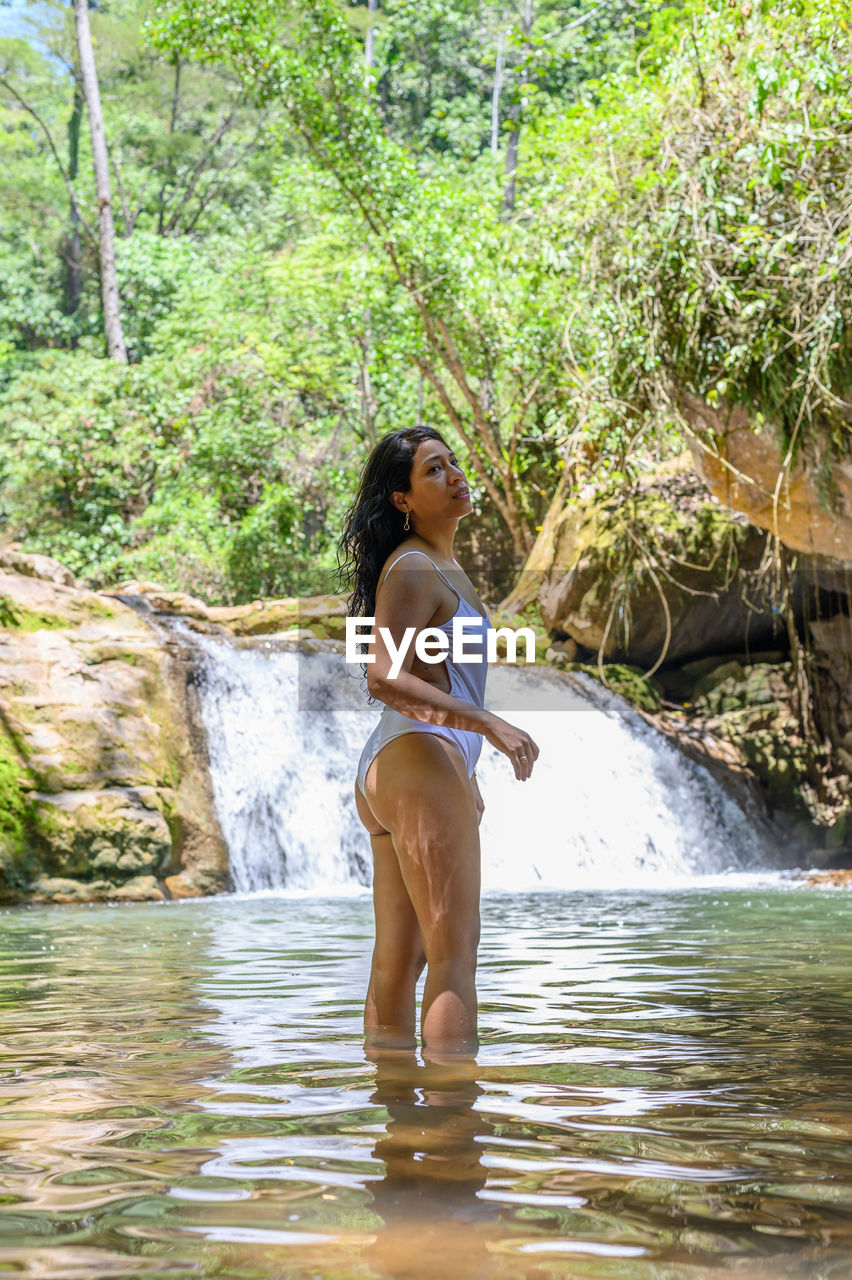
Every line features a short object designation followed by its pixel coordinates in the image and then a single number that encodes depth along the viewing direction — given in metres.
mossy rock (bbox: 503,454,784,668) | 15.80
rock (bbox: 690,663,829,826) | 15.34
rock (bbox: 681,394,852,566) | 10.63
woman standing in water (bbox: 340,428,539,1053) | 3.30
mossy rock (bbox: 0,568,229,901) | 10.72
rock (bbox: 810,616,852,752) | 15.12
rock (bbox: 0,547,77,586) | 13.34
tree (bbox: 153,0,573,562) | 18.20
